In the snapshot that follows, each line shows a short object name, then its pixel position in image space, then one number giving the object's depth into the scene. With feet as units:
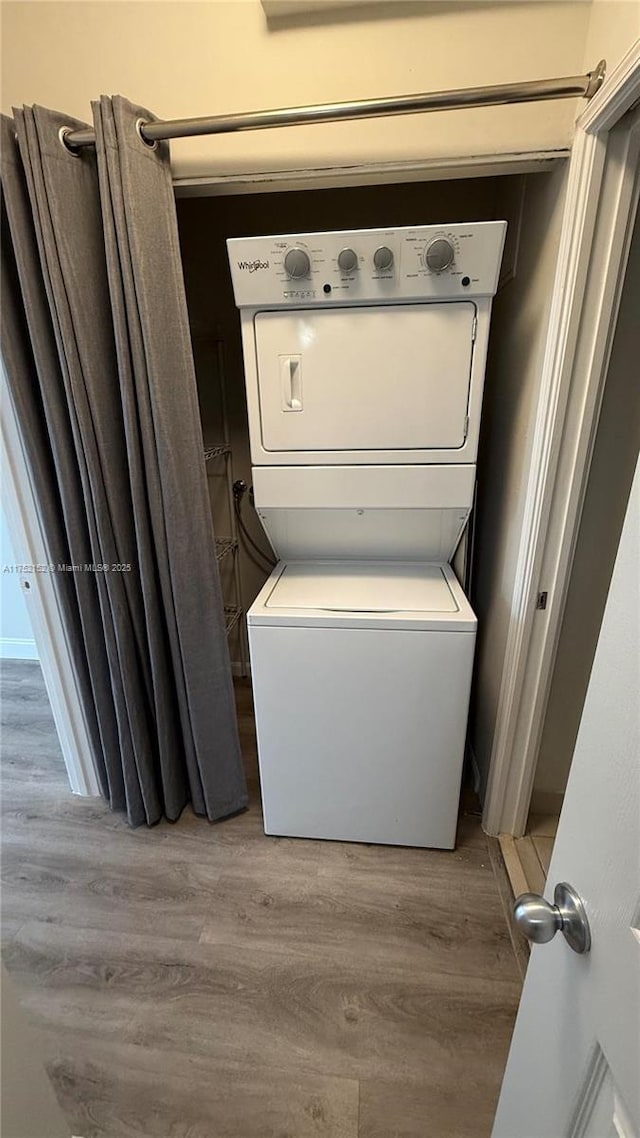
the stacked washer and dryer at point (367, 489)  4.58
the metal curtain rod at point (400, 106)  3.57
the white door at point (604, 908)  1.57
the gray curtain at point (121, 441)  4.29
